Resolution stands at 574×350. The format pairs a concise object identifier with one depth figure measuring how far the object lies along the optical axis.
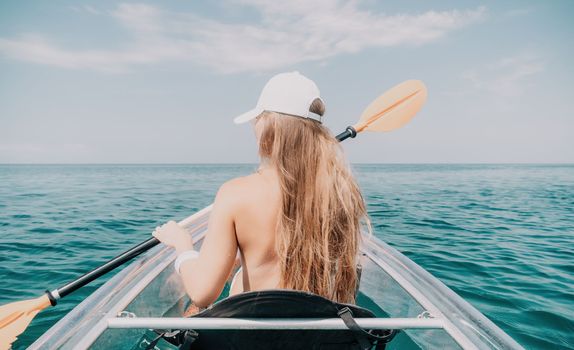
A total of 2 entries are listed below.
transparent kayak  1.30
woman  1.28
